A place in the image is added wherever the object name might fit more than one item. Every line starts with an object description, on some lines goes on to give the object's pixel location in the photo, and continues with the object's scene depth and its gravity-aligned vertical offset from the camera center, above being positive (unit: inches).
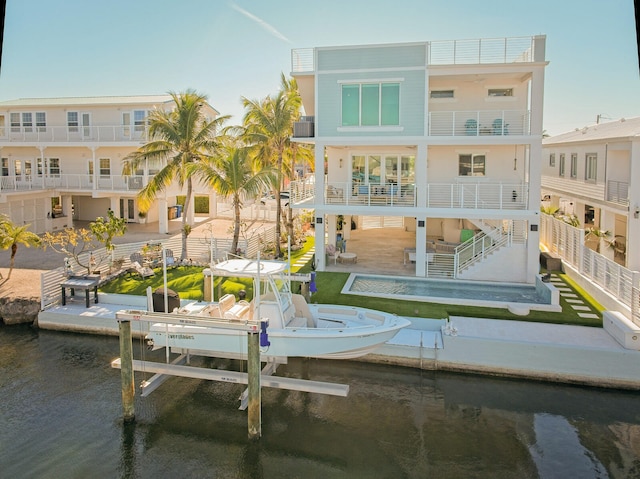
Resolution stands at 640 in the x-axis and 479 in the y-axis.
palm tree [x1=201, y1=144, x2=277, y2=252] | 978.7 +13.1
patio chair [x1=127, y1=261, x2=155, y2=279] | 928.9 -149.1
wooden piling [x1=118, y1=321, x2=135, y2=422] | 557.6 -192.4
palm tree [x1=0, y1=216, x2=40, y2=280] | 924.0 -91.3
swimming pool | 776.9 -169.2
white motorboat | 590.9 -162.4
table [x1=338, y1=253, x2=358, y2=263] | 1018.7 -139.0
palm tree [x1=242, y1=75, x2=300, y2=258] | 1144.2 +120.3
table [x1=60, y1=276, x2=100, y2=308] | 825.5 -153.3
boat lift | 530.9 -199.2
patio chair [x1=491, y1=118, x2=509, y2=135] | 956.1 +97.9
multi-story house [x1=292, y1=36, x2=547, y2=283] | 914.7 +82.9
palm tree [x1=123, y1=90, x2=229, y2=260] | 976.9 +74.5
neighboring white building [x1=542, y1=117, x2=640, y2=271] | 895.1 +5.2
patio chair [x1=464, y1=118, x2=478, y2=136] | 959.6 +98.1
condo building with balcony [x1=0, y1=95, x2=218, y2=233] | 1344.7 +77.4
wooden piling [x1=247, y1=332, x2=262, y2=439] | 528.1 -205.0
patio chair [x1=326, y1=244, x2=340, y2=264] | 1029.8 -131.8
